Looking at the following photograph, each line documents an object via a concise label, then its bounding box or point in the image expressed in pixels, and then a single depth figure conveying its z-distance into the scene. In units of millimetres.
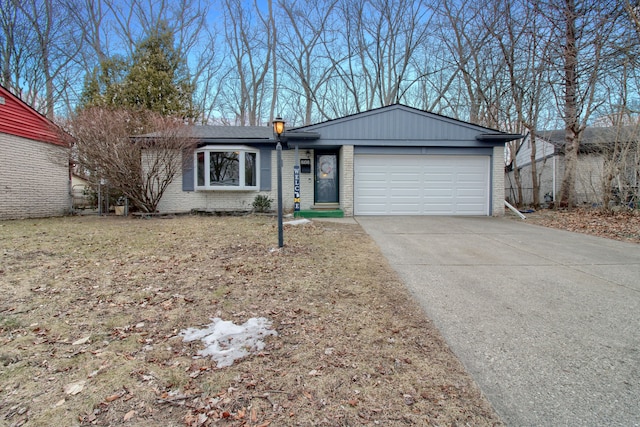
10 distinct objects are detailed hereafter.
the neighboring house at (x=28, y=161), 10031
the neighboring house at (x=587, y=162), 9539
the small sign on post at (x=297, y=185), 10159
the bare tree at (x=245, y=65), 22547
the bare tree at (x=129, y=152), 8914
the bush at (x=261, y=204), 11125
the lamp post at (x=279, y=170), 5418
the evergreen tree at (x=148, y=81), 16875
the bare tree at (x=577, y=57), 7613
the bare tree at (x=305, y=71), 22344
